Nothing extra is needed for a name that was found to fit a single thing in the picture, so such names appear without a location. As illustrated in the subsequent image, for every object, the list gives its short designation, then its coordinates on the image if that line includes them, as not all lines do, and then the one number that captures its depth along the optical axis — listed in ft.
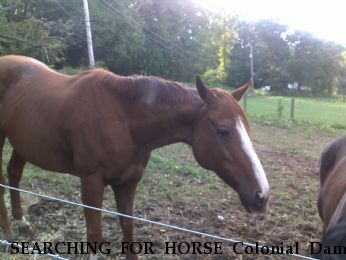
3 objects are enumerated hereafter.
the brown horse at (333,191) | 6.57
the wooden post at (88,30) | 56.13
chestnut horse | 9.55
